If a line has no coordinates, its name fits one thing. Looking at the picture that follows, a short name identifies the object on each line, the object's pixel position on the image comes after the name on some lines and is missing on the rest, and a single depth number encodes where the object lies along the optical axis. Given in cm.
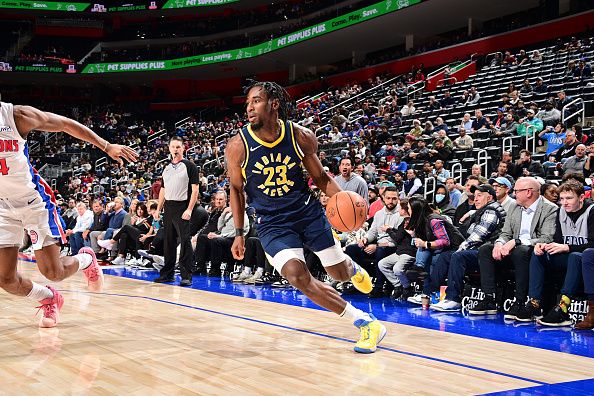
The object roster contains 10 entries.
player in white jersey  432
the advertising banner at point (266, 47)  2353
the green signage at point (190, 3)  3131
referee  838
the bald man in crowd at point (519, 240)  569
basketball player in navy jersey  421
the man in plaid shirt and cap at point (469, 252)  623
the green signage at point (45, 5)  3293
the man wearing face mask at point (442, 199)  893
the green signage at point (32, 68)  3319
